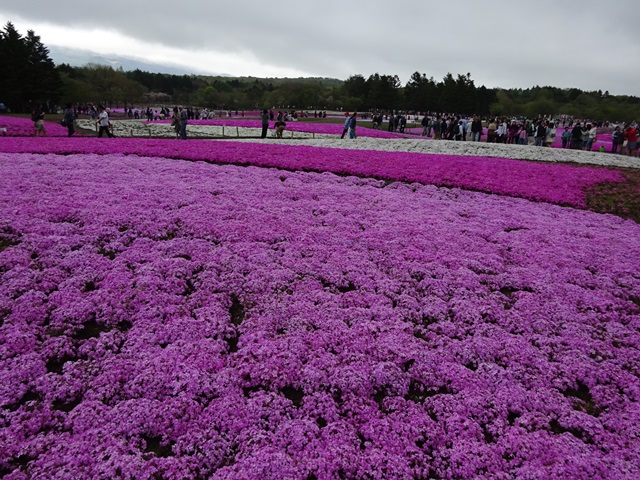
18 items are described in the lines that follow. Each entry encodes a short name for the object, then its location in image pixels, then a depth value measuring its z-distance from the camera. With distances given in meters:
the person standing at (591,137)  37.35
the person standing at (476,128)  38.33
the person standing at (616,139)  37.44
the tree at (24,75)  64.50
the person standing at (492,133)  38.17
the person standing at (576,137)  37.78
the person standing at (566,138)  39.06
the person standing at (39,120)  30.67
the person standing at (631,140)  36.10
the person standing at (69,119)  29.67
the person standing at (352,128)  36.59
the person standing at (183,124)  32.53
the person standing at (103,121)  30.73
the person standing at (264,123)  36.12
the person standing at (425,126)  48.67
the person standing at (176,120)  34.88
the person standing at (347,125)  36.91
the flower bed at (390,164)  19.94
